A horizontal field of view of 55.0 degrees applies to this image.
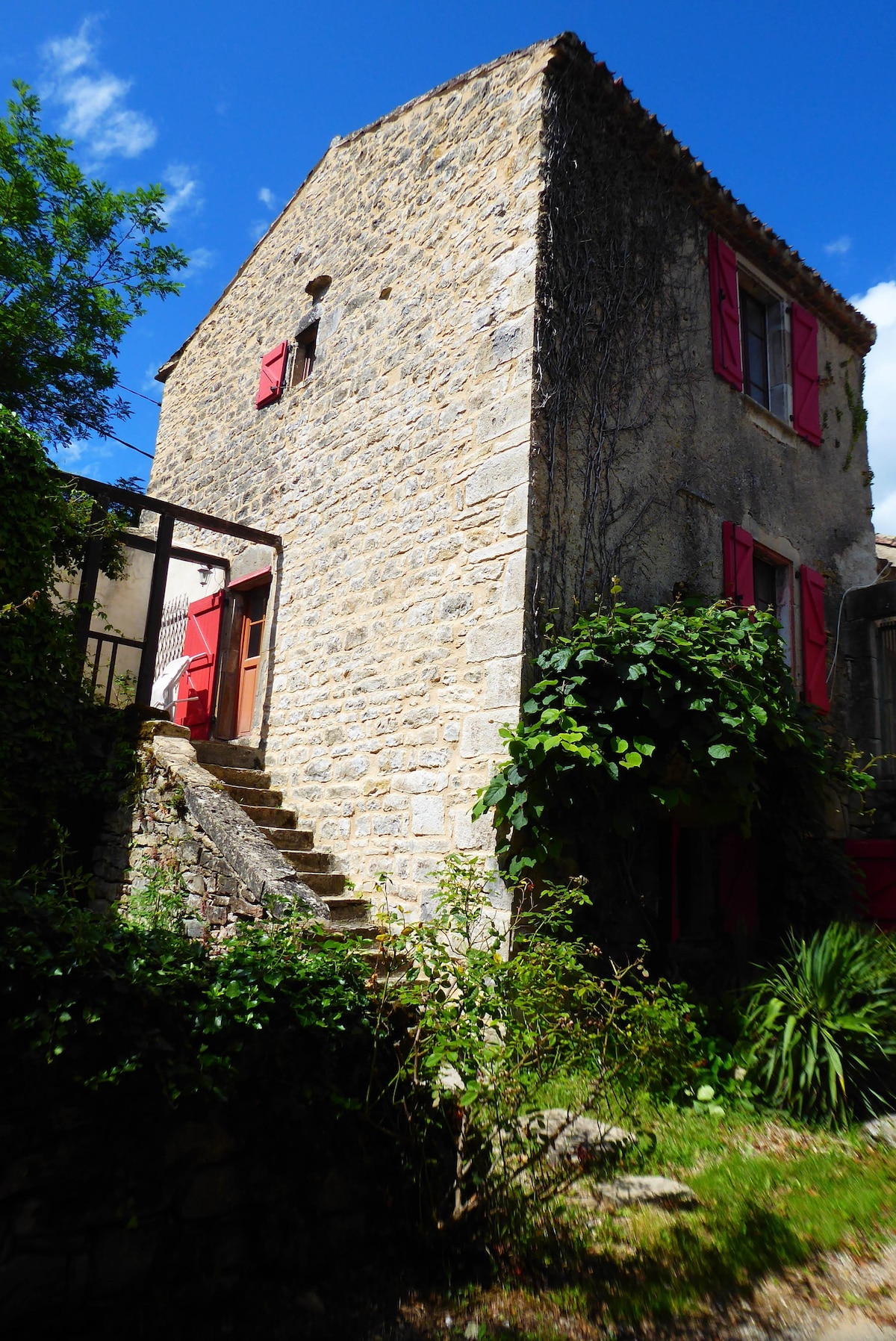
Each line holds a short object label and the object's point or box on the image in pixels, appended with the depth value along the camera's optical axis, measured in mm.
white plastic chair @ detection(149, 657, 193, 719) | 8922
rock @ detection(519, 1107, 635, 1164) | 2951
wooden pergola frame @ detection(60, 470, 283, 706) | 6480
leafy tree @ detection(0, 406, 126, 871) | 5527
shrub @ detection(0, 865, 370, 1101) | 2354
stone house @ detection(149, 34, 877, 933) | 5570
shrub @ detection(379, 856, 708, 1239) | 2928
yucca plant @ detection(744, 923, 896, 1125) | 4254
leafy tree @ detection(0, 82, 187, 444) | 10031
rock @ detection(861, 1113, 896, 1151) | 3988
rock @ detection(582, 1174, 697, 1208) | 3350
